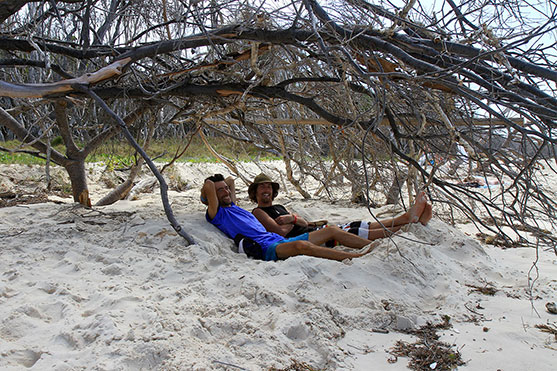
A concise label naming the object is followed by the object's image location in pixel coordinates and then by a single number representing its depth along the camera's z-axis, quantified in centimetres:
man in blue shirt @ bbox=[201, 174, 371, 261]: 364
